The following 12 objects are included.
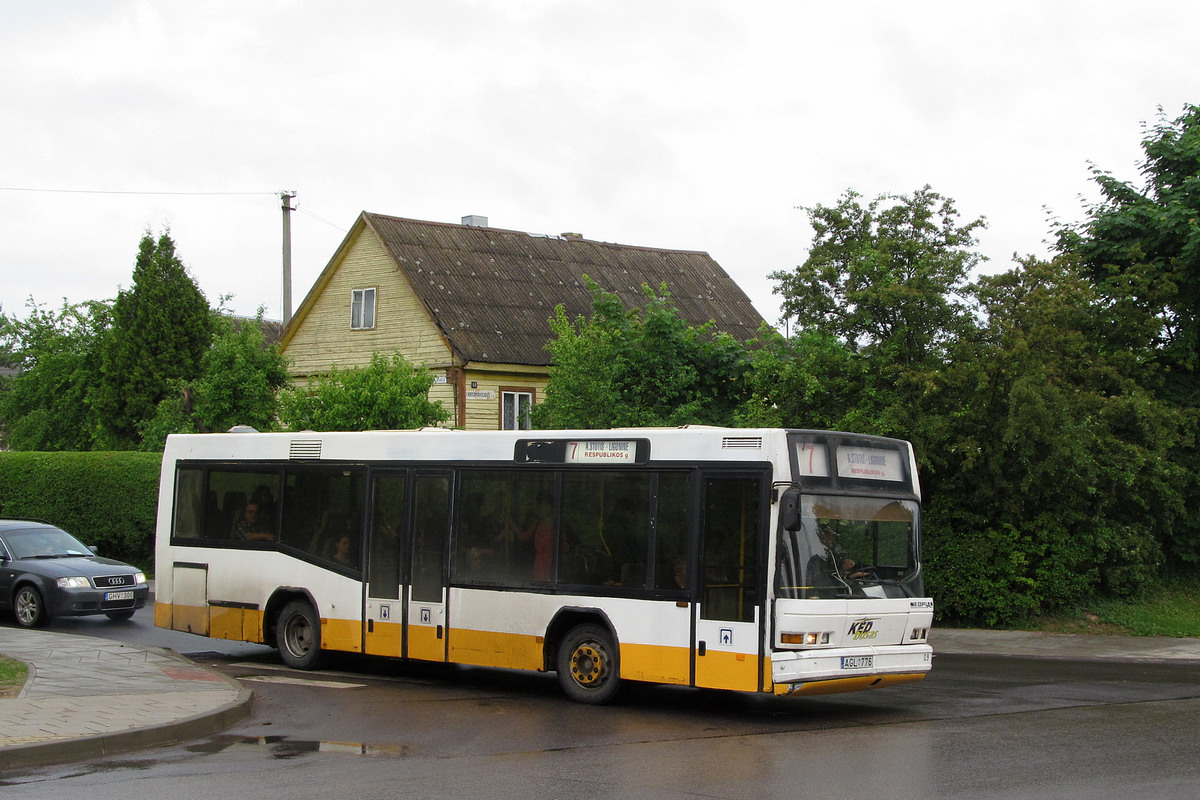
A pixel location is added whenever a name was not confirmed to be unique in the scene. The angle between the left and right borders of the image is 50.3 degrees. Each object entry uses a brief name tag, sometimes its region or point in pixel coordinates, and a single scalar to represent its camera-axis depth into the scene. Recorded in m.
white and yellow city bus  11.29
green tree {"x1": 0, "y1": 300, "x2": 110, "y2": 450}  42.38
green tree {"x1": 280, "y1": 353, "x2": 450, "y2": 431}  26.09
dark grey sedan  19.20
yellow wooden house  33.22
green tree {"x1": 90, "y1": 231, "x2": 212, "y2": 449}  39.25
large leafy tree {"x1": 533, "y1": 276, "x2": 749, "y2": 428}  23.27
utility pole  37.67
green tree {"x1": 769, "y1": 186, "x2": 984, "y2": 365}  19.34
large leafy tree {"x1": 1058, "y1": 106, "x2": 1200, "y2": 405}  20.55
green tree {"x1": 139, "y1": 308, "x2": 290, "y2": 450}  30.00
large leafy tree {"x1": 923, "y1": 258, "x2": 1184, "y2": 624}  18.53
